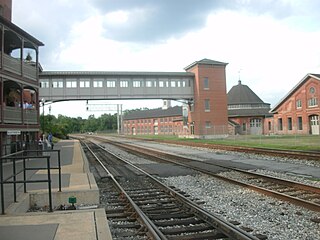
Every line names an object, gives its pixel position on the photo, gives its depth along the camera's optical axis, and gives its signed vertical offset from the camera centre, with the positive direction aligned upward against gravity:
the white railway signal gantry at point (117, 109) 76.16 +5.99
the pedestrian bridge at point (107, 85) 50.12 +7.36
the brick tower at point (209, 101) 55.28 +4.84
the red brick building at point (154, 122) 103.38 +3.68
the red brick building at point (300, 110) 56.81 +3.25
